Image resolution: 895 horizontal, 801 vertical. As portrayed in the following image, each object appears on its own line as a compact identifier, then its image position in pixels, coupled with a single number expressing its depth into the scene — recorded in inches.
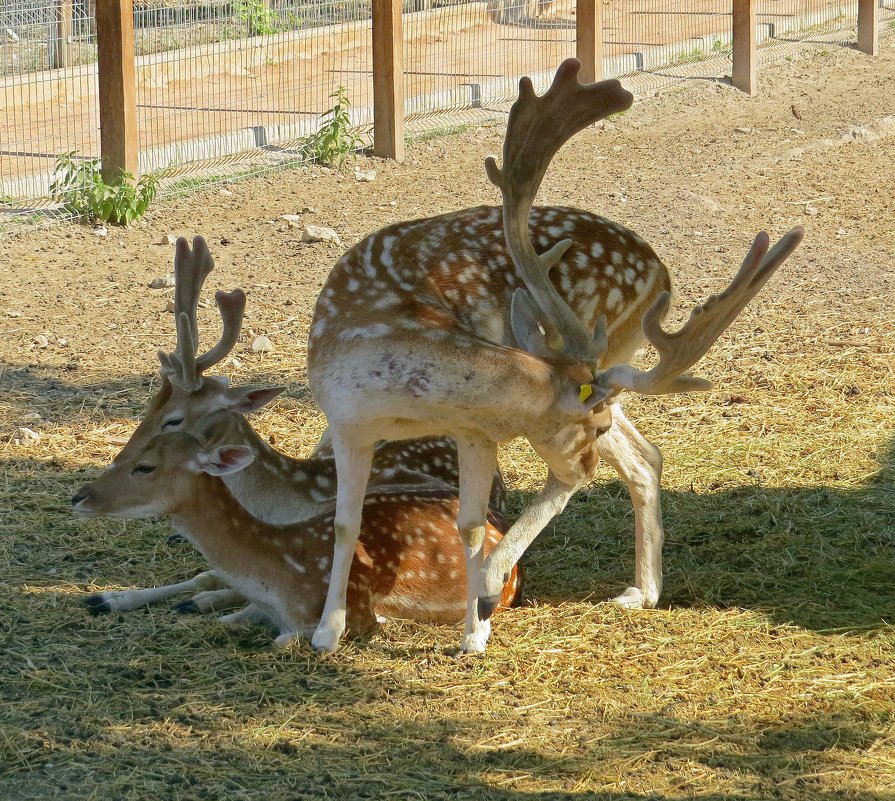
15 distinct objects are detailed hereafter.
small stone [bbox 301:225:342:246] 733.9
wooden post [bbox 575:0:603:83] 1013.2
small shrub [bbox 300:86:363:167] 856.9
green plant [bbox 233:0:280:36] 946.1
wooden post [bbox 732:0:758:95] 1091.9
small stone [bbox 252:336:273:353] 600.1
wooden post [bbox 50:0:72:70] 822.5
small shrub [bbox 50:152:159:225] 734.5
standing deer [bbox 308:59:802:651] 333.1
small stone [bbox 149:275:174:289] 664.4
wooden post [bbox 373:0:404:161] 866.1
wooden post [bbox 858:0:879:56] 1235.9
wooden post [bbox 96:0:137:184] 741.3
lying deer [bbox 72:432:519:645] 377.7
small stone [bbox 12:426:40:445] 510.0
